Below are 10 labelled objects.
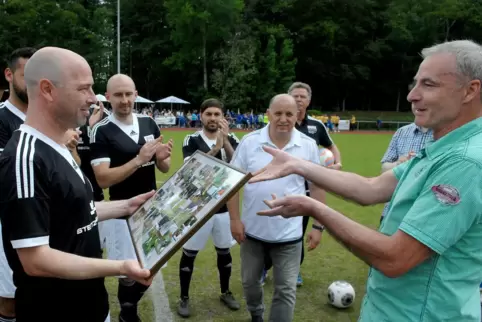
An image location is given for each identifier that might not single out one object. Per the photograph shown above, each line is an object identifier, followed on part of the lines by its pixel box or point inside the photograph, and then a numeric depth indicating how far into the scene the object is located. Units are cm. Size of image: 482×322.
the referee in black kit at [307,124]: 617
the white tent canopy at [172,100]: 4828
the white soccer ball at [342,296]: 496
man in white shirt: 413
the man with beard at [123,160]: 429
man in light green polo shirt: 188
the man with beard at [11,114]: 354
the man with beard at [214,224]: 501
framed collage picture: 222
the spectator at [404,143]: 461
